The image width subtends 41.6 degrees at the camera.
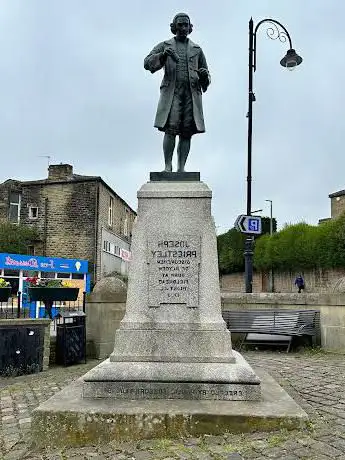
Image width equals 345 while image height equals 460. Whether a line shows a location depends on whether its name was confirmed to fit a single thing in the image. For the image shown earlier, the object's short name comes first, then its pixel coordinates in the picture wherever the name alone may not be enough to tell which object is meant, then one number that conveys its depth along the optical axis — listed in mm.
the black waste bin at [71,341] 8098
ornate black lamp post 10859
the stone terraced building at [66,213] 27656
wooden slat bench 9375
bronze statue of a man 5715
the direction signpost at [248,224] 10703
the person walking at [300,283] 25581
